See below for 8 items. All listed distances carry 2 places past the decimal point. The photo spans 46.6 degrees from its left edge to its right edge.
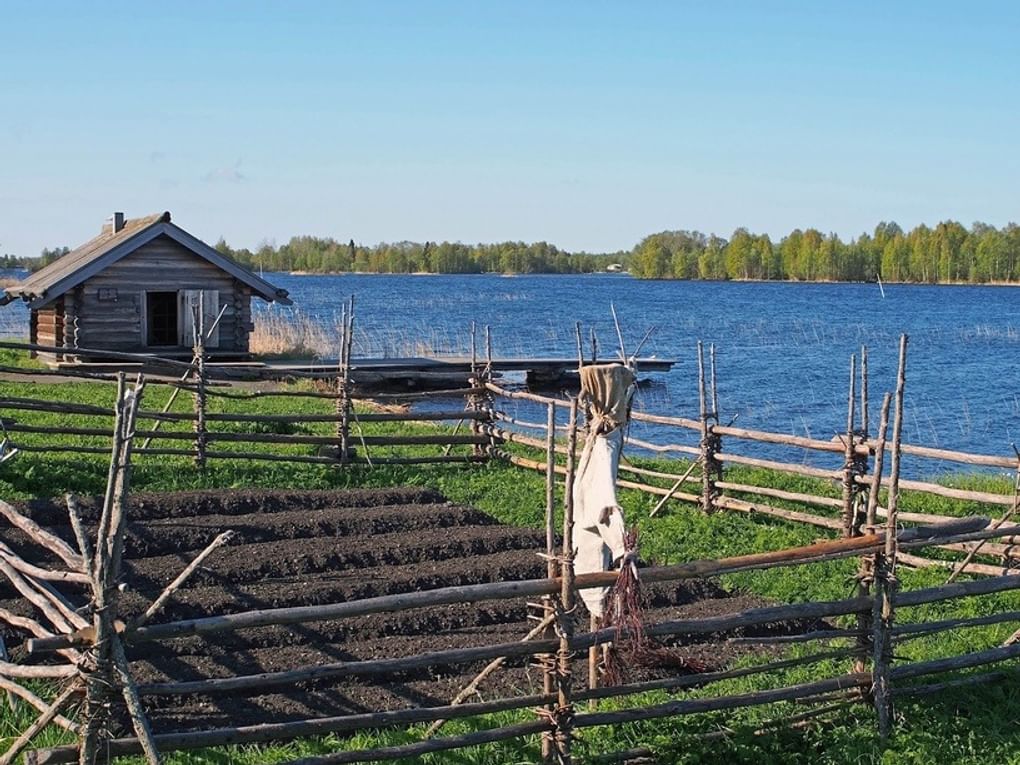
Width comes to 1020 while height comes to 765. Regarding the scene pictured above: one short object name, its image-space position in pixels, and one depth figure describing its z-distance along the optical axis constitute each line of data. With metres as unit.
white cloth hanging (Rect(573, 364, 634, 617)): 6.87
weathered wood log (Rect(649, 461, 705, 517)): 12.93
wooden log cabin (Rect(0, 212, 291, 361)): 24.75
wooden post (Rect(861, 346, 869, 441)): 11.65
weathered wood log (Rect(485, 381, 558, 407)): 15.01
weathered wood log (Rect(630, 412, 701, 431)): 14.12
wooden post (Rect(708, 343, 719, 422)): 14.61
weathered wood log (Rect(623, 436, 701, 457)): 14.30
